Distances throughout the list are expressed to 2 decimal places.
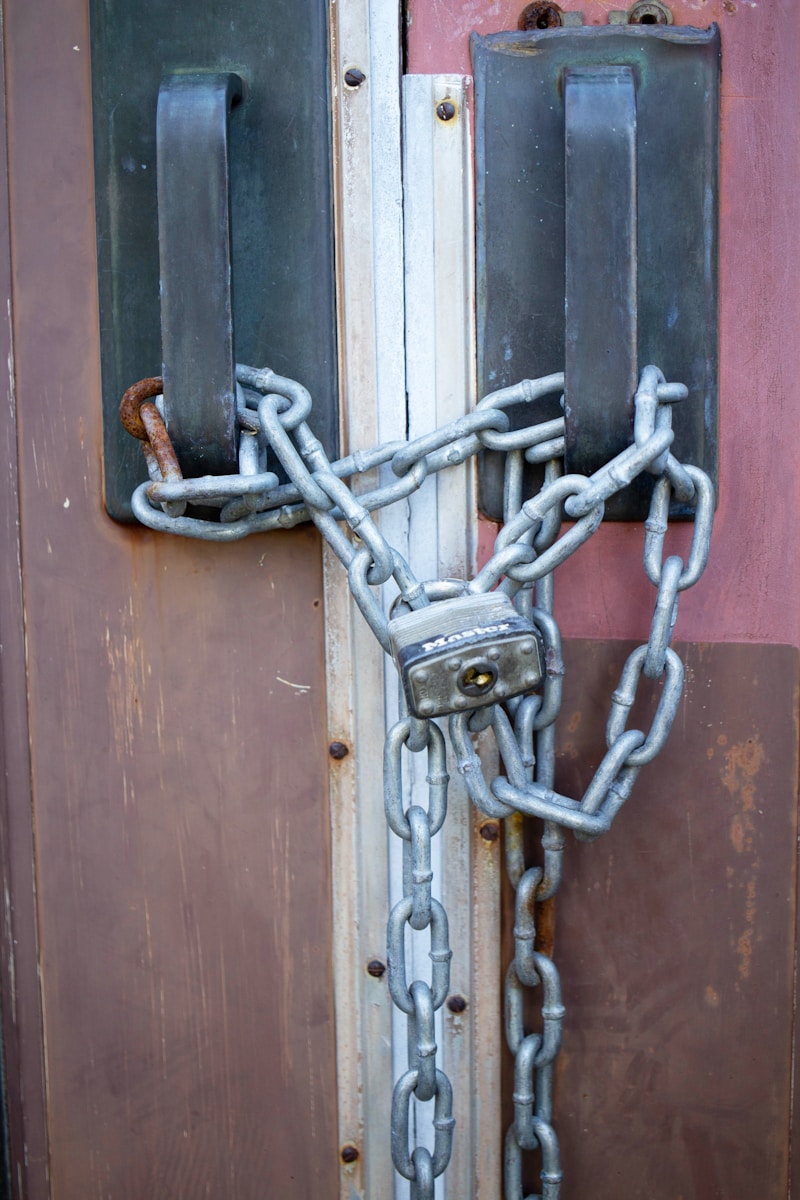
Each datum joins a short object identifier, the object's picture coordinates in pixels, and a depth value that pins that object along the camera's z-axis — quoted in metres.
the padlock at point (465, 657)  0.71
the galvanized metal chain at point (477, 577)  0.75
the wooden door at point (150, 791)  0.89
